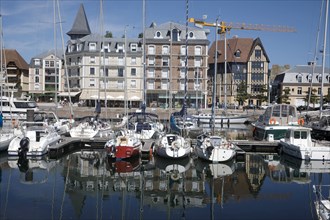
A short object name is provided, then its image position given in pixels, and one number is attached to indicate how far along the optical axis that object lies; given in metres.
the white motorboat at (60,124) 42.44
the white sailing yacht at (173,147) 31.03
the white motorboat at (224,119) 63.53
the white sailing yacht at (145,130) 38.00
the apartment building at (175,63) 83.75
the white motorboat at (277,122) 42.31
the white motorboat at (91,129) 39.88
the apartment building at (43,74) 93.00
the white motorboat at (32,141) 31.27
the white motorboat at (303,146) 31.11
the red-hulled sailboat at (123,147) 30.28
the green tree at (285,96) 89.12
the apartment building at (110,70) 83.12
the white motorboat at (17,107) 59.98
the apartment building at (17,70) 94.81
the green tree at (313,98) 85.55
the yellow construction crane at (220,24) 105.44
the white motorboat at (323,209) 14.28
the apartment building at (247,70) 95.88
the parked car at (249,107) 85.47
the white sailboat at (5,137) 33.25
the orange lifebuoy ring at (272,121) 44.00
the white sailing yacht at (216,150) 30.14
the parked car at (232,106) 88.26
